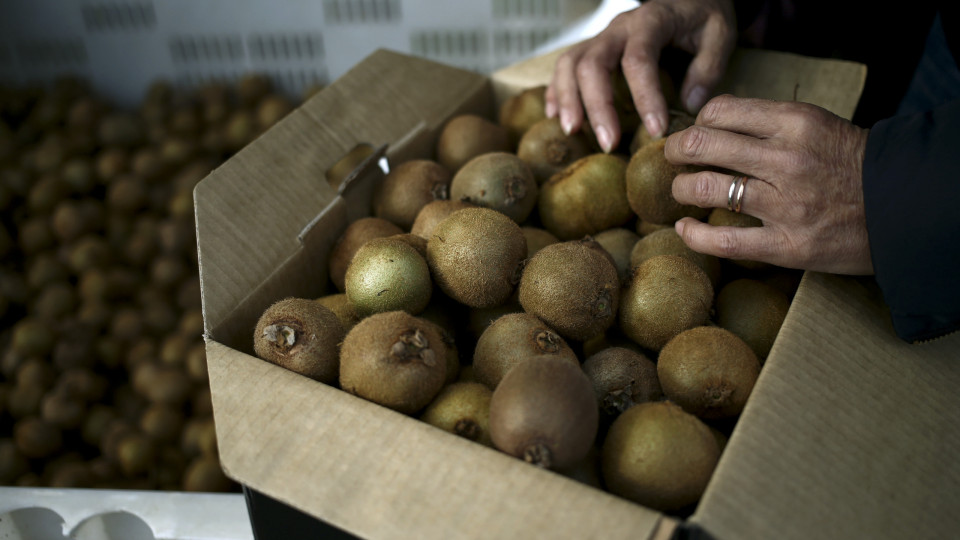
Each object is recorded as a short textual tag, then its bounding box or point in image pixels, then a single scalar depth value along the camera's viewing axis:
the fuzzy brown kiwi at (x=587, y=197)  0.51
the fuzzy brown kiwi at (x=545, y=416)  0.35
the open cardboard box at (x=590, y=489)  0.32
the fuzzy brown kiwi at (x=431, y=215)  0.49
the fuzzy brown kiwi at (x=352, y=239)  0.51
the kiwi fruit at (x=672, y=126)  0.53
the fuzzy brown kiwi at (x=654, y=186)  0.48
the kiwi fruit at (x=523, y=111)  0.61
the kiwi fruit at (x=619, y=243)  0.50
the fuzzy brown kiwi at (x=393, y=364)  0.39
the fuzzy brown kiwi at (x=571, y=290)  0.43
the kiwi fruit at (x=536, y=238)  0.50
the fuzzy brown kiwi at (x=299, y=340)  0.41
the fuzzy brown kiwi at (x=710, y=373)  0.39
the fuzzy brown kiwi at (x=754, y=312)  0.44
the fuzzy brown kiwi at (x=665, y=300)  0.43
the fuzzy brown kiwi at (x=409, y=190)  0.54
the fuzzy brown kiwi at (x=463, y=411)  0.39
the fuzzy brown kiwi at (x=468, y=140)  0.59
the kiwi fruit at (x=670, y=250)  0.47
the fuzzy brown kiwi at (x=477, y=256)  0.44
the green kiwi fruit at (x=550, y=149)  0.56
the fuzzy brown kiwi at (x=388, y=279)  0.43
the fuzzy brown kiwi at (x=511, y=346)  0.41
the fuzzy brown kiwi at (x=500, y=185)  0.51
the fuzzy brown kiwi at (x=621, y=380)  0.41
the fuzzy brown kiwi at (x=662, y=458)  0.35
